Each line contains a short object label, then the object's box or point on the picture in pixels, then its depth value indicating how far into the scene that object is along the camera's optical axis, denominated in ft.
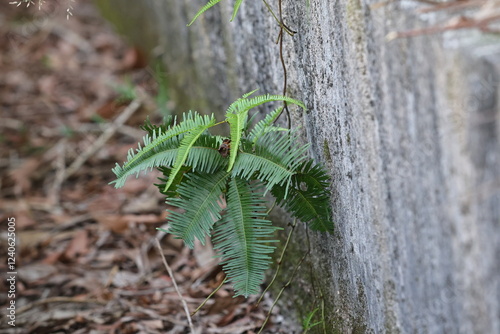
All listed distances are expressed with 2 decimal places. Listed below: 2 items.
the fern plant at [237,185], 12.11
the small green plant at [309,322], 13.83
